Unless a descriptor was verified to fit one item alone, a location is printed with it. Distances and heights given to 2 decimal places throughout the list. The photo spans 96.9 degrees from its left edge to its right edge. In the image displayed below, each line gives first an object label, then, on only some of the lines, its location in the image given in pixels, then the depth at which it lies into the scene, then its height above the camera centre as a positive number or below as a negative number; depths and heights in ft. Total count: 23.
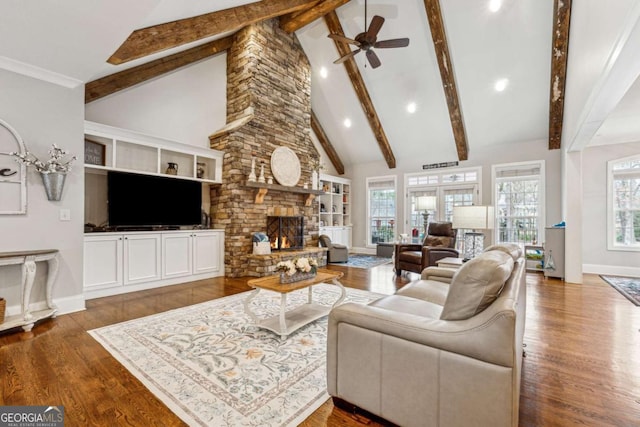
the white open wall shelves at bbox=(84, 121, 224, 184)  12.78 +3.09
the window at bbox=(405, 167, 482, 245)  23.63 +1.90
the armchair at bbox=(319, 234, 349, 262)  22.43 -2.96
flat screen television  13.14 +0.61
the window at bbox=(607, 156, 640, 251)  18.07 +0.65
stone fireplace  16.97 +5.13
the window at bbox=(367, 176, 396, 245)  28.02 +0.43
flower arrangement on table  8.89 -1.83
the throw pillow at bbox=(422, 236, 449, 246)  17.60 -1.73
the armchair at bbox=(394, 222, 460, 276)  15.66 -2.15
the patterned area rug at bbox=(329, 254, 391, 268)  21.62 -3.98
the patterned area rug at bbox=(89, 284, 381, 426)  5.41 -3.73
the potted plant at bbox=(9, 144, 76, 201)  9.56 +1.54
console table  8.59 -2.17
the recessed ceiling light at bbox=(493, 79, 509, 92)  18.34 +8.45
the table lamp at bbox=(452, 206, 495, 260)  14.75 -0.19
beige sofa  3.84 -2.21
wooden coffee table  8.35 -3.41
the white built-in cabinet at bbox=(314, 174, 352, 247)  27.45 +0.43
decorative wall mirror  9.17 +1.20
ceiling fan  13.62 +8.78
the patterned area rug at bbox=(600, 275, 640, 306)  13.16 -3.86
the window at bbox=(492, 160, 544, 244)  21.07 +0.98
